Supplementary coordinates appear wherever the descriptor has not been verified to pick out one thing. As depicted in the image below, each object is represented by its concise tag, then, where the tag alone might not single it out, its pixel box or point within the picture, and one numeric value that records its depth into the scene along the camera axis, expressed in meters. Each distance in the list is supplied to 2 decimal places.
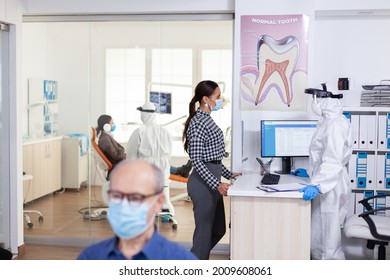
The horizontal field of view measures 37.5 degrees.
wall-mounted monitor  4.71
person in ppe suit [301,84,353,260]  3.49
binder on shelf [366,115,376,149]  4.16
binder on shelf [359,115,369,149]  4.17
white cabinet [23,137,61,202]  4.86
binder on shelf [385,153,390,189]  4.23
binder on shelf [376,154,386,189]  4.23
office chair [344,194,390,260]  3.41
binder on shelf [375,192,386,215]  4.25
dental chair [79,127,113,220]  4.72
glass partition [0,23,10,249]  4.45
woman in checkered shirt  3.57
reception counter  3.43
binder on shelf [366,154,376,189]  4.22
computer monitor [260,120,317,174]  4.15
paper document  3.41
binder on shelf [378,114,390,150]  4.16
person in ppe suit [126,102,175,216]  4.70
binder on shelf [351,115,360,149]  4.18
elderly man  1.75
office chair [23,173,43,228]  4.86
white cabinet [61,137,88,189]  4.85
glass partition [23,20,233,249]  4.63
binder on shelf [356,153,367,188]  4.23
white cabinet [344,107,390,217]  4.16
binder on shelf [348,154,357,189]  4.23
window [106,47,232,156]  4.62
